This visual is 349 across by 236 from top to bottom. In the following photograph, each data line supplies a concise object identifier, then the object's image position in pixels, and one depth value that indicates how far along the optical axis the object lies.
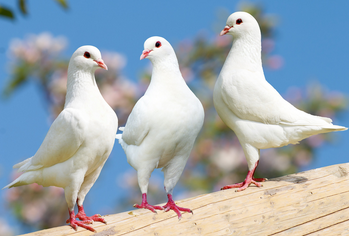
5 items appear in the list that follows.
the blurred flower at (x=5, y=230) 8.41
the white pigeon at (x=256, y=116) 6.12
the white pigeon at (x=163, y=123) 5.45
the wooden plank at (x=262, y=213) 5.36
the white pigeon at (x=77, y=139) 5.23
